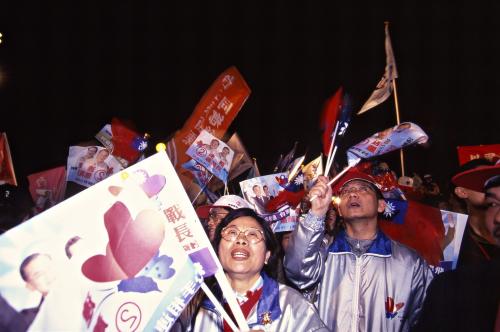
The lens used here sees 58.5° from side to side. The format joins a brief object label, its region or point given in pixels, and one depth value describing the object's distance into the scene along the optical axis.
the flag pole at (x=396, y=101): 5.69
